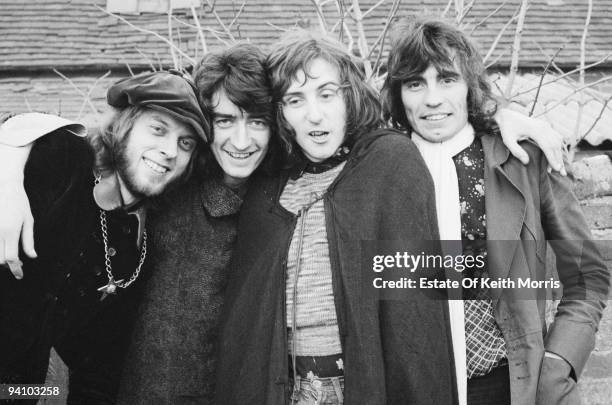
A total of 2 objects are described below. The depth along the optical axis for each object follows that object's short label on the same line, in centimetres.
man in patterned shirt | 220
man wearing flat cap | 223
